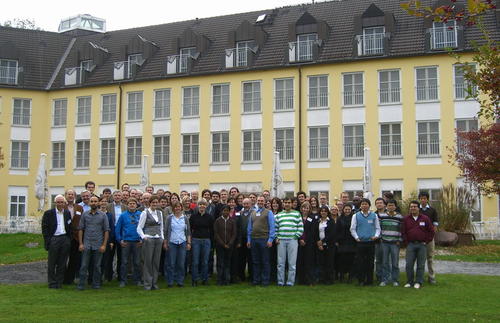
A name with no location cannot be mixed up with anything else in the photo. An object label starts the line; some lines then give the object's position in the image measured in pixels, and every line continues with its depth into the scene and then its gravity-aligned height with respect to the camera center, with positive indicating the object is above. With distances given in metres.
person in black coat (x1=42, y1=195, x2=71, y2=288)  13.34 -0.74
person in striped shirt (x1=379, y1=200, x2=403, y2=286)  13.47 -0.82
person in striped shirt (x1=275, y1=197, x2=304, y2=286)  13.60 -0.73
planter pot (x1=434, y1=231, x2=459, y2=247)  22.47 -1.21
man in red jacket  13.22 -0.72
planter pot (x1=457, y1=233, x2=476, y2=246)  22.88 -1.24
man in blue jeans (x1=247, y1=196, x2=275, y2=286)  13.75 -0.75
